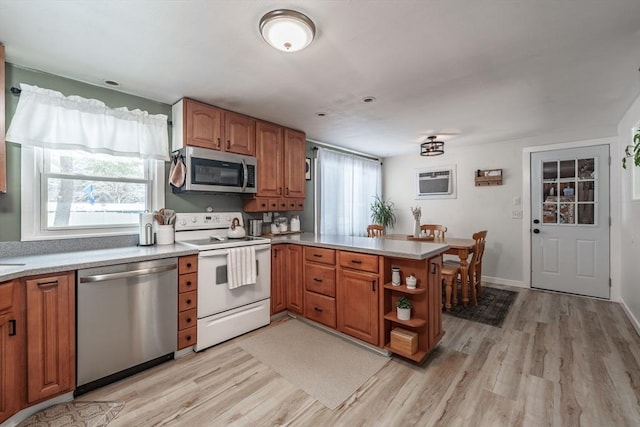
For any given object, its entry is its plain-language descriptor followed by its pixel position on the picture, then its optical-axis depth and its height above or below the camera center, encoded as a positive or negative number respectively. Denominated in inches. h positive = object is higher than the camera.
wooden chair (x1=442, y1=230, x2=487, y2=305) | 138.1 -27.0
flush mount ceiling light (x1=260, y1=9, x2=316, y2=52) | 58.8 +40.7
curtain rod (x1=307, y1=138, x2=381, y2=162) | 175.0 +44.7
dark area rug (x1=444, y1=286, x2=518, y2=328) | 121.1 -46.1
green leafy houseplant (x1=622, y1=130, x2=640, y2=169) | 83.0 +17.8
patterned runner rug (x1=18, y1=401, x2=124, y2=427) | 63.8 -48.4
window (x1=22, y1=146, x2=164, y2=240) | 83.9 +7.2
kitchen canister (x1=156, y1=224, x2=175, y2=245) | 102.7 -8.1
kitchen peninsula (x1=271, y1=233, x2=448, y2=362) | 87.3 -26.4
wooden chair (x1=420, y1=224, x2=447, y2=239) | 161.6 -10.5
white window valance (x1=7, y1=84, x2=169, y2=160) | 81.0 +28.6
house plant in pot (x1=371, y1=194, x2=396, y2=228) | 213.9 -0.2
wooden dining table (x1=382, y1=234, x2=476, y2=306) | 131.0 -19.6
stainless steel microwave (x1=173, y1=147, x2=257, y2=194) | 105.1 +16.9
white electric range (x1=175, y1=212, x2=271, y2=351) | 96.1 -26.8
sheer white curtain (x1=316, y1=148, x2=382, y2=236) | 178.4 +15.6
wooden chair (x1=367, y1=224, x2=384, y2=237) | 174.3 -11.5
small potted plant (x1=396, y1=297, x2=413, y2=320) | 87.1 -30.2
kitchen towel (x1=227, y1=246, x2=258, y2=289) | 100.6 -20.0
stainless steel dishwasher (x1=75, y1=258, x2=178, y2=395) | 73.2 -30.6
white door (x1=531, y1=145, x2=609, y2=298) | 145.0 -4.3
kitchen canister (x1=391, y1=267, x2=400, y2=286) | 88.9 -20.6
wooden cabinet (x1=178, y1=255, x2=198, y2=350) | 90.7 -29.2
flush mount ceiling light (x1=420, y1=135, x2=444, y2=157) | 151.9 +36.1
